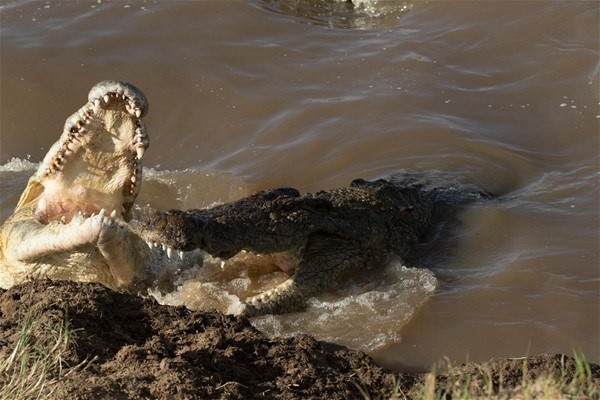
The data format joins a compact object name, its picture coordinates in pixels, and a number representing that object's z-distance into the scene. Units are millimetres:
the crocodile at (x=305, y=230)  10797
